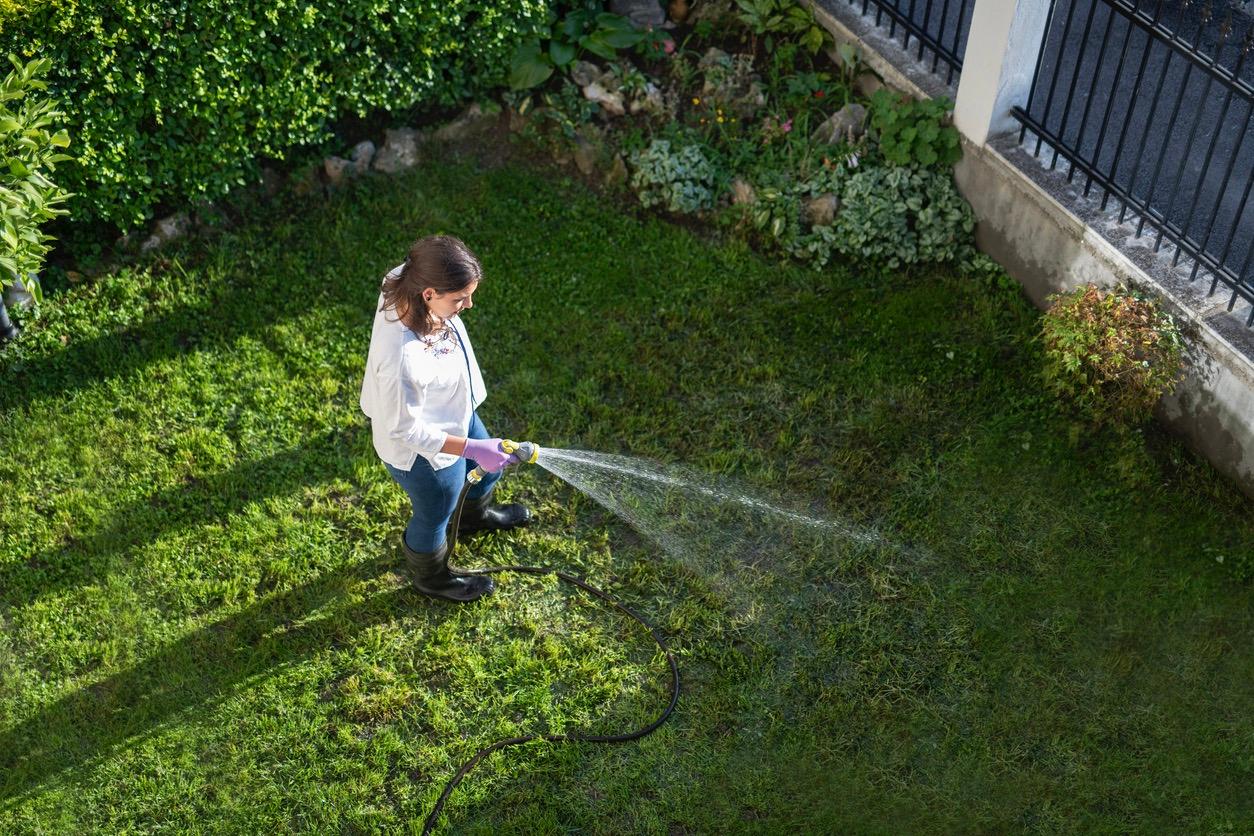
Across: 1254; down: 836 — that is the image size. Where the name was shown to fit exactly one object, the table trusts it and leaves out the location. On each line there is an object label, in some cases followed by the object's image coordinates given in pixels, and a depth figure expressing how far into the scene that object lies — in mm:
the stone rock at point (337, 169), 7223
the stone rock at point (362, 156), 7285
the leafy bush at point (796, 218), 6758
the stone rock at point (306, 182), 7137
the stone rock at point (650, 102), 7316
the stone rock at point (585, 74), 7414
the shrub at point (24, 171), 5180
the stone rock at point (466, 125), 7480
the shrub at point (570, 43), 7332
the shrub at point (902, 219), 6684
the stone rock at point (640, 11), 7605
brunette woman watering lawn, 4242
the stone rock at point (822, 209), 6781
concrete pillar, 6047
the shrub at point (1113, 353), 5473
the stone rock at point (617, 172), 7180
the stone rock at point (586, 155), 7281
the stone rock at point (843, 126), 7023
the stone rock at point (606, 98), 7348
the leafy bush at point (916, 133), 6707
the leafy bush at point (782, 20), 7441
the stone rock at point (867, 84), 7289
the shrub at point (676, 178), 6969
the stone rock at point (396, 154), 7348
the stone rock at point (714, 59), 7423
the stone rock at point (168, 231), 6820
